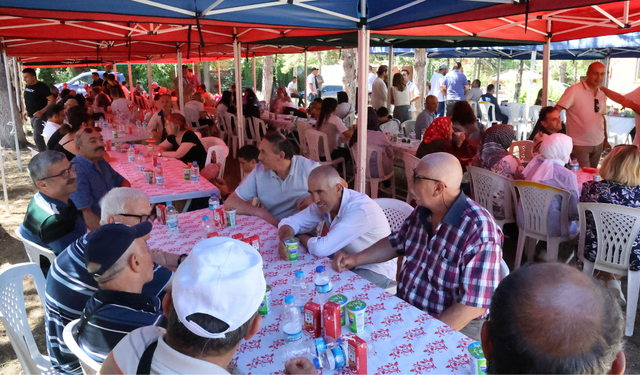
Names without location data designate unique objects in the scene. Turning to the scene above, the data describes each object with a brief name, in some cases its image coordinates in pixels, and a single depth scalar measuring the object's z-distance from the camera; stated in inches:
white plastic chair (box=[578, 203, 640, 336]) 127.1
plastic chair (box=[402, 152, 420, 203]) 204.7
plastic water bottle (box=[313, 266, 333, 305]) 87.0
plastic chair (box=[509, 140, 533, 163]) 241.4
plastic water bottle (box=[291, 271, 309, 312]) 87.4
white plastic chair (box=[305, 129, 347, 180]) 287.4
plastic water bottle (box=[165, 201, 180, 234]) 128.1
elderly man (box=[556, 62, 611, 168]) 238.7
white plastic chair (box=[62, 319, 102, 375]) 65.6
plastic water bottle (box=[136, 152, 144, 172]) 195.9
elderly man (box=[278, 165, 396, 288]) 106.7
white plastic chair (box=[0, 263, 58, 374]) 84.5
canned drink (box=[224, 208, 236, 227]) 133.5
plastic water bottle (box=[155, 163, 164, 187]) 173.3
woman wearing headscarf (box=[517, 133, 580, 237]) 154.4
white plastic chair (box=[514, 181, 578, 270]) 153.3
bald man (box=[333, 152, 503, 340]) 83.1
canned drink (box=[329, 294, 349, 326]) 76.5
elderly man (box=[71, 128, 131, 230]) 151.6
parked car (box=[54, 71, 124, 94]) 939.2
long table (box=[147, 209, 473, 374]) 66.8
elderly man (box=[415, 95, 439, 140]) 298.5
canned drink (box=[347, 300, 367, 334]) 73.5
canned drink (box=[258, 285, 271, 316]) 80.7
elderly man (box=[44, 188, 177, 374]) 78.0
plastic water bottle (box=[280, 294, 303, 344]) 72.7
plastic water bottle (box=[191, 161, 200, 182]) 175.2
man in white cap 50.9
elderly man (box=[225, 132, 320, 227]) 145.4
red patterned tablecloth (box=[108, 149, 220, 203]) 160.6
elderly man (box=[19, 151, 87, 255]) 112.2
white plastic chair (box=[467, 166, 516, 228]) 172.5
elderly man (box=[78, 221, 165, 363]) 66.6
